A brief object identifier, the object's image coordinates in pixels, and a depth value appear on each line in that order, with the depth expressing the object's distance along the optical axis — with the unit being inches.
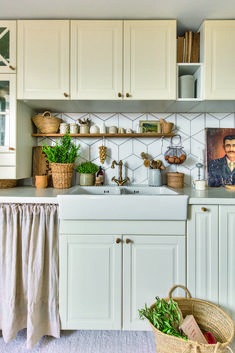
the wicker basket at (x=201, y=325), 44.1
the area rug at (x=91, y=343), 54.3
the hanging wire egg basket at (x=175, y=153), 77.2
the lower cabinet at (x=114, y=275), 54.3
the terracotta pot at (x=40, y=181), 72.8
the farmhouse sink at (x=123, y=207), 52.8
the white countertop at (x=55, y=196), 53.9
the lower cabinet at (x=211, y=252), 54.2
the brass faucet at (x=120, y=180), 78.0
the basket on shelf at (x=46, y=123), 76.0
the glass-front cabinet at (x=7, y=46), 66.3
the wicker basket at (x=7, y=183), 72.4
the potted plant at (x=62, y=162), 70.6
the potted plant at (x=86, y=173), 77.0
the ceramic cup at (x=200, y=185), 68.9
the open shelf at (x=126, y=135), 75.4
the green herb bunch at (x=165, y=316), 46.6
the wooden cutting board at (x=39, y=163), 79.0
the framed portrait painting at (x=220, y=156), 79.3
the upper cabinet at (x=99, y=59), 65.7
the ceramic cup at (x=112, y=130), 77.6
